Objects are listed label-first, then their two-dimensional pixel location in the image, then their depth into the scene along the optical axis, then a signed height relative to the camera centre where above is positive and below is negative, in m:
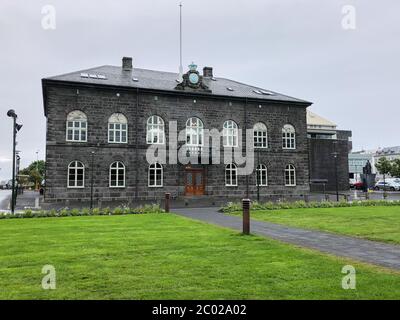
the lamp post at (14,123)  21.17 +3.15
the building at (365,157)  100.56 +5.39
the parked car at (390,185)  52.69 -1.34
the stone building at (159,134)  29.78 +3.73
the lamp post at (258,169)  35.31 +0.72
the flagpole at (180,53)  37.26 +12.28
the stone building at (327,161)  45.97 +1.88
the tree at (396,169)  65.35 +1.17
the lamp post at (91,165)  29.73 +0.97
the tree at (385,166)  66.56 +1.74
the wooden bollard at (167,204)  21.60 -1.57
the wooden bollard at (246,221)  11.73 -1.38
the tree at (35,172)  72.54 +1.30
